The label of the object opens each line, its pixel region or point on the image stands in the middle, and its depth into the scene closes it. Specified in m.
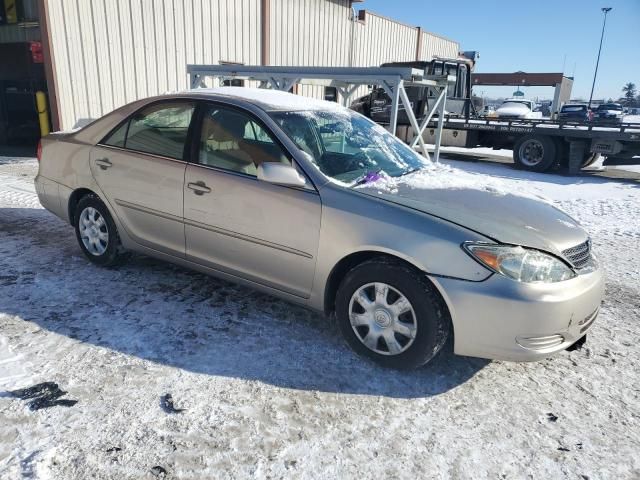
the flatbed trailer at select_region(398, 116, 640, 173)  11.18
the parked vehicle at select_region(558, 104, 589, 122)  30.06
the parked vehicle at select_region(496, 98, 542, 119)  22.23
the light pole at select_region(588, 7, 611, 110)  53.34
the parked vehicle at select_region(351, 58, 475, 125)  13.92
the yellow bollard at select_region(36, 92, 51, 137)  10.62
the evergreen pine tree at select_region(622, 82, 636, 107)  115.06
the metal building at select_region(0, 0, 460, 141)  10.06
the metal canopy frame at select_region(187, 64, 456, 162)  7.65
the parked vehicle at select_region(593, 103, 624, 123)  33.00
